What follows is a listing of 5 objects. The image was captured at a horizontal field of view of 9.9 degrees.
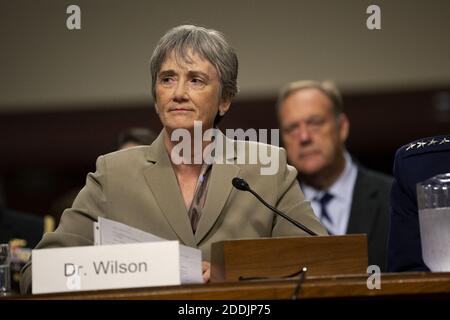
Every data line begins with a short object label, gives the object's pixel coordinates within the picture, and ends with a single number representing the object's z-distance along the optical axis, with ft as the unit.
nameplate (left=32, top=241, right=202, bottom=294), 14.95
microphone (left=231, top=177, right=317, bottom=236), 16.03
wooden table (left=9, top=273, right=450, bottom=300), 14.78
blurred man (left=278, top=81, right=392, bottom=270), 20.44
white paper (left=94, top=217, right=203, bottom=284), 15.17
